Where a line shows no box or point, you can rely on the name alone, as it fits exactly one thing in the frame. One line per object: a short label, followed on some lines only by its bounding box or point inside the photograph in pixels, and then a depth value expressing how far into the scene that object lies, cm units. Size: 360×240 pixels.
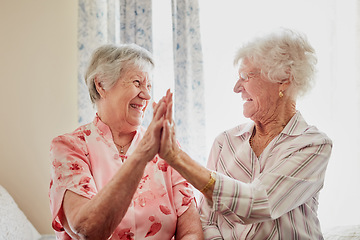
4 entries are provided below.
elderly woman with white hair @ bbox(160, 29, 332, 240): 130
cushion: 218
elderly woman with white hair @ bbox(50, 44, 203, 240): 128
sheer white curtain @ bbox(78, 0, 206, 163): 258
